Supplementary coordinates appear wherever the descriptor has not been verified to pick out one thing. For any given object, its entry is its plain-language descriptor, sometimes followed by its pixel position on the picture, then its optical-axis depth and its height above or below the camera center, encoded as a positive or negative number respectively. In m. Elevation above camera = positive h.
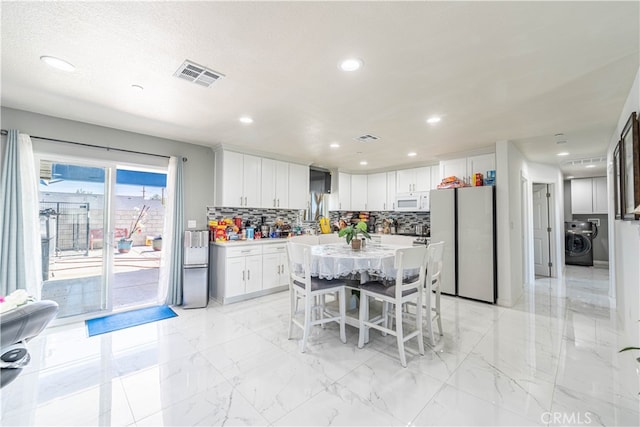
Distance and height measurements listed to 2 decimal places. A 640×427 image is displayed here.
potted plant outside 4.80 -0.12
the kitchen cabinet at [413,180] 5.21 +0.80
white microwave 5.13 +0.34
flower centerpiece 3.09 -0.18
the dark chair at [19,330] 1.21 -0.55
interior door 5.50 -0.25
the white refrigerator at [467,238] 3.82 -0.30
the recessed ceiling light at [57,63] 1.87 +1.15
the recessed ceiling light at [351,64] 1.87 +1.13
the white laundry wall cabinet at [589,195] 6.55 +0.59
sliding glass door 3.14 -0.22
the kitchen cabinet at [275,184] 4.59 +0.62
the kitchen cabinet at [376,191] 5.91 +0.63
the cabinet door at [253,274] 4.06 -0.87
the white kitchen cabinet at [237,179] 4.12 +0.64
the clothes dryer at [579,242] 6.47 -0.59
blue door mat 3.00 -1.26
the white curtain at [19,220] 2.66 -0.02
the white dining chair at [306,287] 2.52 -0.71
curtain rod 2.72 +0.90
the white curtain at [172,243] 3.76 -0.36
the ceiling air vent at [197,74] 1.97 +1.15
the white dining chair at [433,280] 2.62 -0.65
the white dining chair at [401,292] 2.31 -0.70
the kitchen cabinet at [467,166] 4.05 +0.85
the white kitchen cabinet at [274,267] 4.29 -0.82
